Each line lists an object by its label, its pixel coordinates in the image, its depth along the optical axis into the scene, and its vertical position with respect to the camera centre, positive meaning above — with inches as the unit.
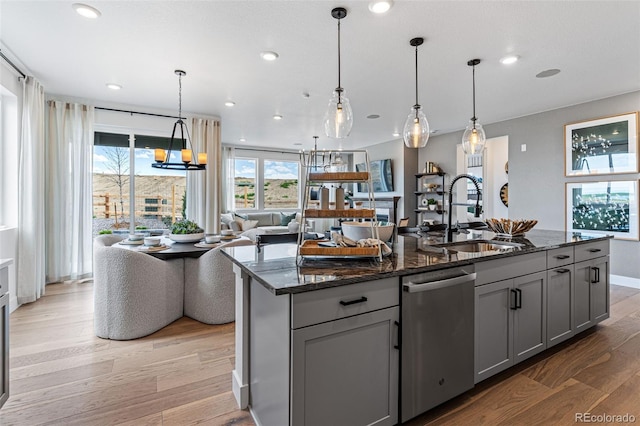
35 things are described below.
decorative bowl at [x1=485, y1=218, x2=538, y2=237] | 107.4 -5.7
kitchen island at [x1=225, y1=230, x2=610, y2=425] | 49.7 -22.1
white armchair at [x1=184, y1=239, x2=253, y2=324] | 116.1 -29.4
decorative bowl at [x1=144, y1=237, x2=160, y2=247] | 119.0 -11.9
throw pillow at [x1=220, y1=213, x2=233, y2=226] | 267.7 -6.5
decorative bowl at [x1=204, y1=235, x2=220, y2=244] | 130.2 -12.0
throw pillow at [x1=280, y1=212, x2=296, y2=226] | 316.5 -7.6
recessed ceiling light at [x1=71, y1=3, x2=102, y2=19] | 92.0 +60.9
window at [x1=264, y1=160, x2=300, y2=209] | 353.7 +31.0
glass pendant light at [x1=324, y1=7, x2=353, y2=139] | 98.7 +30.5
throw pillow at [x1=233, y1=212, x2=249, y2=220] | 286.0 -5.1
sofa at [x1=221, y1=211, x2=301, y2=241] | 263.0 -9.6
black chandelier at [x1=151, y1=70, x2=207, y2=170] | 137.5 +23.8
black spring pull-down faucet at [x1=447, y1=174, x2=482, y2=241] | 98.1 -4.2
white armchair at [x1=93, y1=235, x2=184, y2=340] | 102.9 -28.0
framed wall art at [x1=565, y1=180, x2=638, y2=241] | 165.5 +1.6
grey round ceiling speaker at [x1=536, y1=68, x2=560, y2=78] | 137.9 +62.8
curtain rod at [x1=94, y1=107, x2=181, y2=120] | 188.5 +62.1
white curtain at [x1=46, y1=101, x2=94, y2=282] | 169.2 +10.9
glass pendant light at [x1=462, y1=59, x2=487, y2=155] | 126.8 +30.1
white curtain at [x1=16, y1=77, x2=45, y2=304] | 137.6 +4.0
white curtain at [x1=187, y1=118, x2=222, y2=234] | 208.1 +19.6
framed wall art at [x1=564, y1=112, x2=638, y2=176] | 164.7 +36.8
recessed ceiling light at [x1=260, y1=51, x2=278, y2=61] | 121.6 +62.0
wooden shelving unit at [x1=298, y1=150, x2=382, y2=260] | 60.1 -0.3
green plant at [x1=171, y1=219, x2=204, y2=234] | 134.2 -7.6
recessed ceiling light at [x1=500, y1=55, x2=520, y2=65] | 124.4 +61.9
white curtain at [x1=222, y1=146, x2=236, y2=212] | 319.6 +37.1
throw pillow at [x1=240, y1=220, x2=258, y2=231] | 267.3 -12.1
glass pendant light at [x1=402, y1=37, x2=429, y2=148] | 110.7 +30.3
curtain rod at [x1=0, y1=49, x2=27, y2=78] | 123.4 +61.8
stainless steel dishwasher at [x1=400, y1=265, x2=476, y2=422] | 59.3 -25.9
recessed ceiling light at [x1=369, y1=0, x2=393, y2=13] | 88.4 +59.5
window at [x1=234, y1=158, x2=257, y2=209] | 336.1 +30.6
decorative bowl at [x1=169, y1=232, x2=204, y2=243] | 132.6 -11.7
